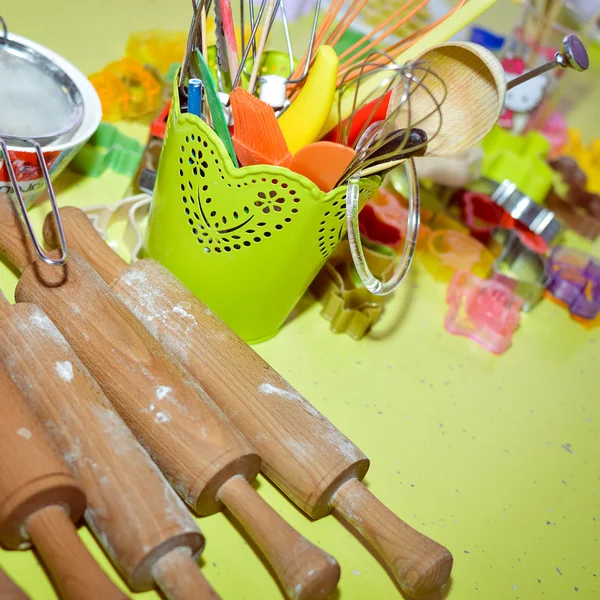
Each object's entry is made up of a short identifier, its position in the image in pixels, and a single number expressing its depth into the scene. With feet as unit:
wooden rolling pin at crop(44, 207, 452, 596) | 1.24
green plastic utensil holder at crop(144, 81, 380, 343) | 1.36
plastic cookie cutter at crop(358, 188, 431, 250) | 1.98
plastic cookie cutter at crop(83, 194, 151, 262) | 1.72
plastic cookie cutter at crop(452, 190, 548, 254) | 2.21
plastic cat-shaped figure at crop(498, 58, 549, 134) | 2.60
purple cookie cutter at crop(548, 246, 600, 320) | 2.11
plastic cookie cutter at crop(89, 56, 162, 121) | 2.03
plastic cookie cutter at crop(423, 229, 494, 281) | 2.07
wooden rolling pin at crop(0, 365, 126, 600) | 1.02
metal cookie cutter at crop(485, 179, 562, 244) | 2.24
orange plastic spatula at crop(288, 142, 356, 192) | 1.31
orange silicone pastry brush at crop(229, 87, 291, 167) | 1.34
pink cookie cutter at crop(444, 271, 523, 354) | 1.93
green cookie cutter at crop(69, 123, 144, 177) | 1.87
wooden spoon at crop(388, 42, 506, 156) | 1.30
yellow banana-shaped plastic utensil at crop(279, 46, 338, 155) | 1.39
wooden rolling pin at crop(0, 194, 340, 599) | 1.15
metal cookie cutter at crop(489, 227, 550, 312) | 2.05
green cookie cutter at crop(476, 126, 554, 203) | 2.42
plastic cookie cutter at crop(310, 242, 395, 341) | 1.76
